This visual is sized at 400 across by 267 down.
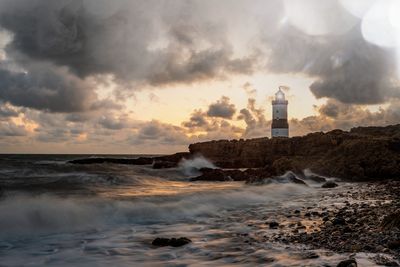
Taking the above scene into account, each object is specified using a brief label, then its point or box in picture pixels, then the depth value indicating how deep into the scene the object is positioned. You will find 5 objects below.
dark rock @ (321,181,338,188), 21.19
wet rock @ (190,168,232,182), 27.61
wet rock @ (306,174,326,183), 24.06
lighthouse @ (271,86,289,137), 46.53
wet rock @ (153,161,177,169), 39.88
